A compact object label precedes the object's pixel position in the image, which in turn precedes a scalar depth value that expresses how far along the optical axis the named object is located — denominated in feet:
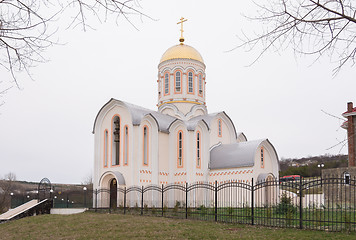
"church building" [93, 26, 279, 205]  69.67
